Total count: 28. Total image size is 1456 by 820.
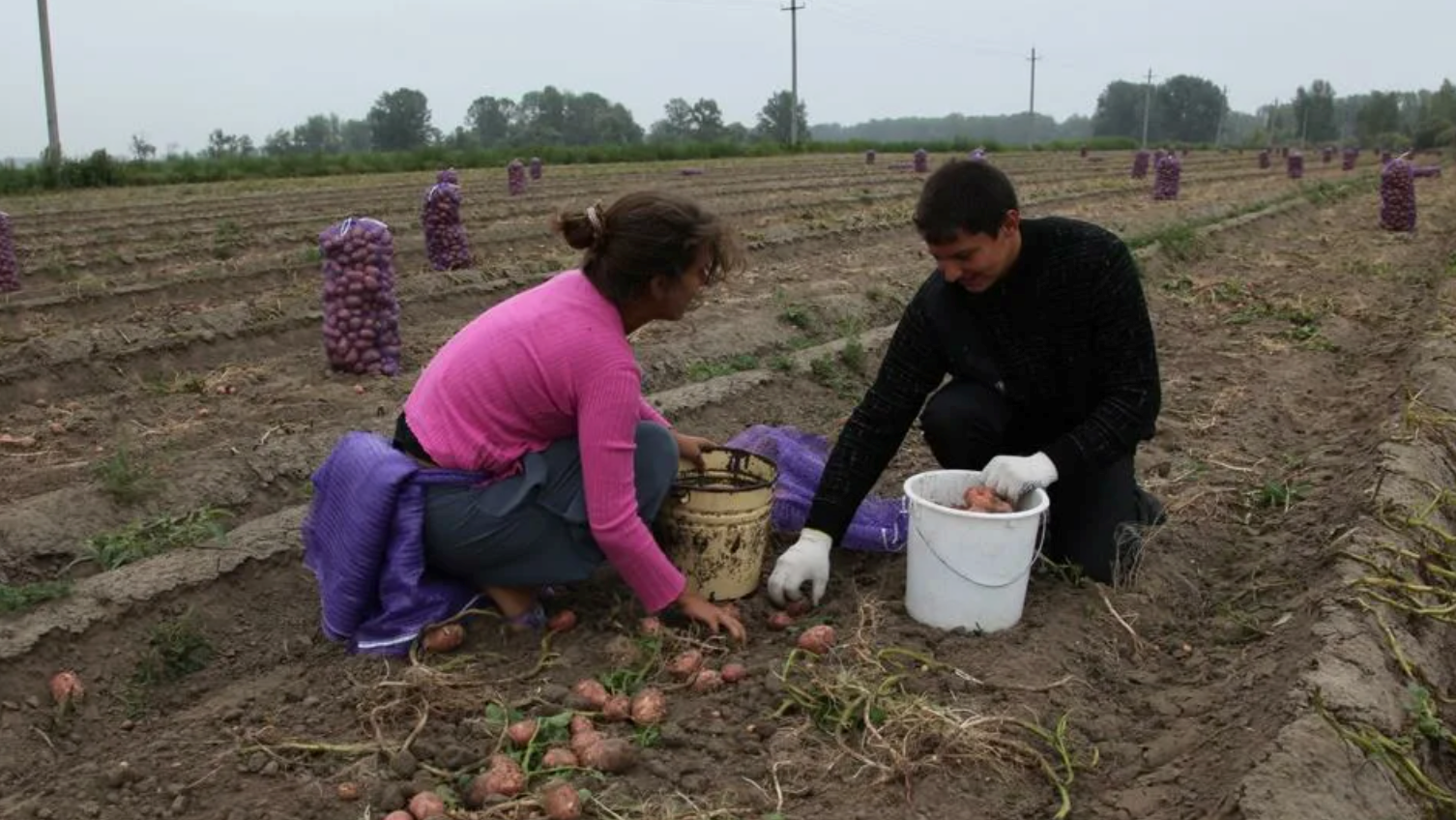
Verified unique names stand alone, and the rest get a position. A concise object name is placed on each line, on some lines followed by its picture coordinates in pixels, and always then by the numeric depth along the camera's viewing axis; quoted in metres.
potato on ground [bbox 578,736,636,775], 2.48
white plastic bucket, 2.99
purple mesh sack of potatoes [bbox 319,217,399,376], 5.95
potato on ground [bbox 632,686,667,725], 2.69
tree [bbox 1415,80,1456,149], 53.69
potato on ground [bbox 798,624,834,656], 2.99
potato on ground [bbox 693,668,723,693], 2.87
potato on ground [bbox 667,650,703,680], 2.89
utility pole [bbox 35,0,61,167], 25.98
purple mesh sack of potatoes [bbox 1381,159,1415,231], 13.58
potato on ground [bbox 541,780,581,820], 2.27
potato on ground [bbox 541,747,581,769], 2.47
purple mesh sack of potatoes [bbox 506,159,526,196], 19.44
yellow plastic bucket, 3.20
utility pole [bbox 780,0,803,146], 46.59
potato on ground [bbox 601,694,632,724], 2.71
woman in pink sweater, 2.78
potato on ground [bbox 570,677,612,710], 2.74
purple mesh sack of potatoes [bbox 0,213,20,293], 8.74
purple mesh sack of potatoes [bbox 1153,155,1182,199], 18.42
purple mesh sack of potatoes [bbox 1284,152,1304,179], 26.77
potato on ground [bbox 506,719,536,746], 2.57
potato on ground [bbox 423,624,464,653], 3.06
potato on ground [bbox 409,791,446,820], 2.27
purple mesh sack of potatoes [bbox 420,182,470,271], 9.55
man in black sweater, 3.07
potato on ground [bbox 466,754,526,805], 2.36
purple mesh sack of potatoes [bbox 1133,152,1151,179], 25.68
